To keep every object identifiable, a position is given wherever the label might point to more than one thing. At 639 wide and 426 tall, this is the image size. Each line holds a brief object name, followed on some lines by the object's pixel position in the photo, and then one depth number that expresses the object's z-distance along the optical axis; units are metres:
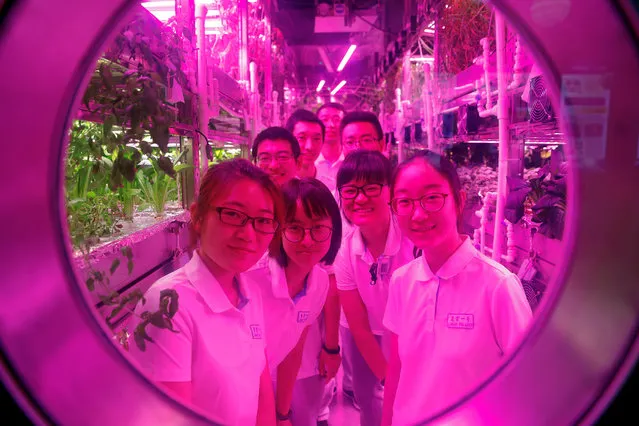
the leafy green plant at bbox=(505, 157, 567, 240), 1.15
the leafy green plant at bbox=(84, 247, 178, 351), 0.94
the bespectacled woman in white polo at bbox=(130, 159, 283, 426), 0.97
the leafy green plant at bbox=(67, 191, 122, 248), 1.13
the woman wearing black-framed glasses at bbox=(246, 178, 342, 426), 1.32
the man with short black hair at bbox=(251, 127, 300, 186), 2.08
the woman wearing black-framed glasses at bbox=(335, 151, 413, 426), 1.54
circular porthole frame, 0.59
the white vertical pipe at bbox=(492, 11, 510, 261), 1.71
